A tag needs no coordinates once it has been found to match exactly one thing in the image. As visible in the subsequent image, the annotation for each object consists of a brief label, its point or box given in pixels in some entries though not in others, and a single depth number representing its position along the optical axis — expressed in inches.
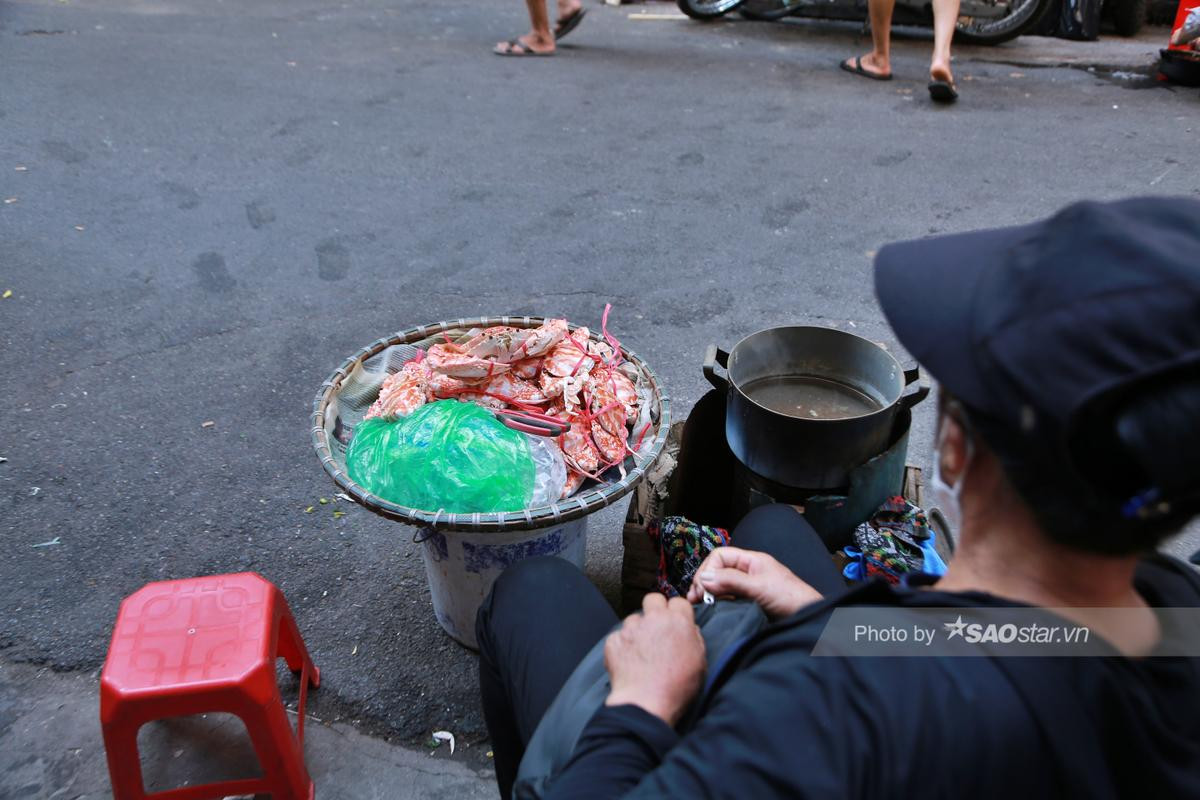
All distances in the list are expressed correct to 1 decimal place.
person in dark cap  31.1
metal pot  82.2
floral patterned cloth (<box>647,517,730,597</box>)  85.4
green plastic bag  76.2
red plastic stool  71.4
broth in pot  92.7
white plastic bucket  83.0
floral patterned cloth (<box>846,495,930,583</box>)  82.6
